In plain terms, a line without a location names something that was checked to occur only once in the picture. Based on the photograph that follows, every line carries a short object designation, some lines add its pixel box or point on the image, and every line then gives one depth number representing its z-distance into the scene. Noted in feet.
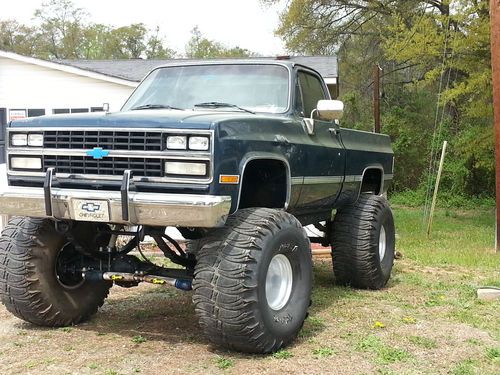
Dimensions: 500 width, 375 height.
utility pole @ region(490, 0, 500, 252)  36.19
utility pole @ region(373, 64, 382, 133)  53.01
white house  47.47
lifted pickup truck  14.82
